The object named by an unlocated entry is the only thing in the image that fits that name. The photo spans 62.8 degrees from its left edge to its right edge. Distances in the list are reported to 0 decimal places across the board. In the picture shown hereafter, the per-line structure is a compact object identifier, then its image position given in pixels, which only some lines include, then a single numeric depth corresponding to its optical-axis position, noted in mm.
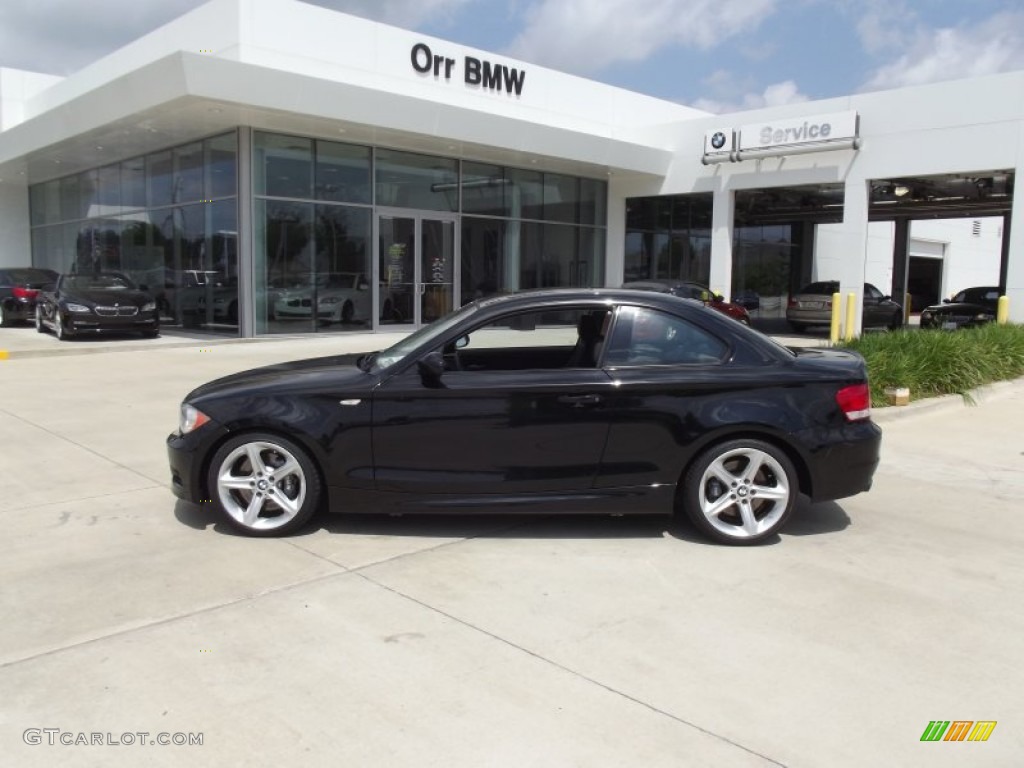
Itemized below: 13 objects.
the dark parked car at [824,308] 22031
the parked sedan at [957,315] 23562
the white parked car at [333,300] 18766
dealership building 17781
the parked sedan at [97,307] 16734
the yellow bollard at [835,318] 18312
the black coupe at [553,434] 4949
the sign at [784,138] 19609
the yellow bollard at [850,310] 18875
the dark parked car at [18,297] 21000
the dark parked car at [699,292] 18703
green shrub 10180
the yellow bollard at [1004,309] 17688
